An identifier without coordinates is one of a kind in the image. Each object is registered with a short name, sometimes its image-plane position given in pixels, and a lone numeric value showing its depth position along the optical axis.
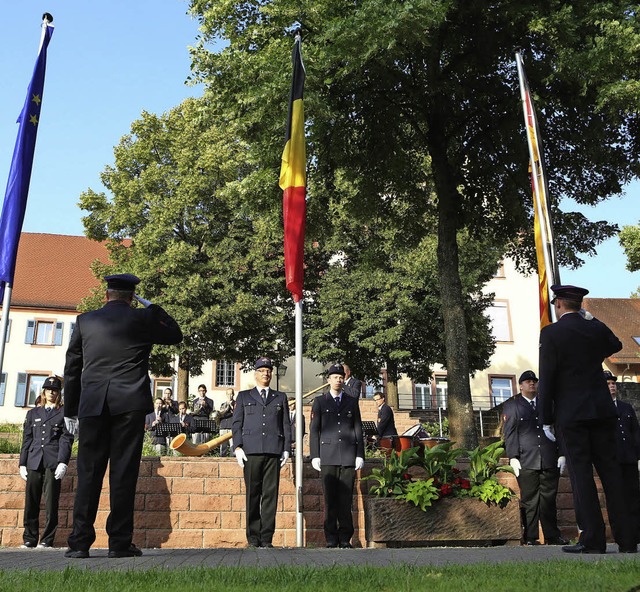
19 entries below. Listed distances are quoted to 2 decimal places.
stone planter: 8.81
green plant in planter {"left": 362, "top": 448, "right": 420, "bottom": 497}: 9.07
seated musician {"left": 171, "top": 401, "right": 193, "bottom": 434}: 16.72
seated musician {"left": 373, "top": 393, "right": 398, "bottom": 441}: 17.41
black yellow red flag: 10.28
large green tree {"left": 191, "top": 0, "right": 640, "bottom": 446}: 15.24
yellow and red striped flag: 12.64
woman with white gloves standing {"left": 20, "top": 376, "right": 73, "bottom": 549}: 9.80
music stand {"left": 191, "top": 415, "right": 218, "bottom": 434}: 17.28
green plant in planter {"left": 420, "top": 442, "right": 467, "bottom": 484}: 9.23
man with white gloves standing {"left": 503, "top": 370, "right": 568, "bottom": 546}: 9.77
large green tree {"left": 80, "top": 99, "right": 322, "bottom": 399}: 34.16
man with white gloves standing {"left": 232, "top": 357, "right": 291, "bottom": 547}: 9.16
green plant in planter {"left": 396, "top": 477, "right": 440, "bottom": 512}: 8.85
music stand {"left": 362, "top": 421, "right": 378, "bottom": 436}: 17.80
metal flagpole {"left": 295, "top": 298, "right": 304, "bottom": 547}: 9.01
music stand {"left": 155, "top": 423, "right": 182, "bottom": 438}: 16.14
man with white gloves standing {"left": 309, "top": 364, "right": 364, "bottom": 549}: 9.24
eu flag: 10.12
